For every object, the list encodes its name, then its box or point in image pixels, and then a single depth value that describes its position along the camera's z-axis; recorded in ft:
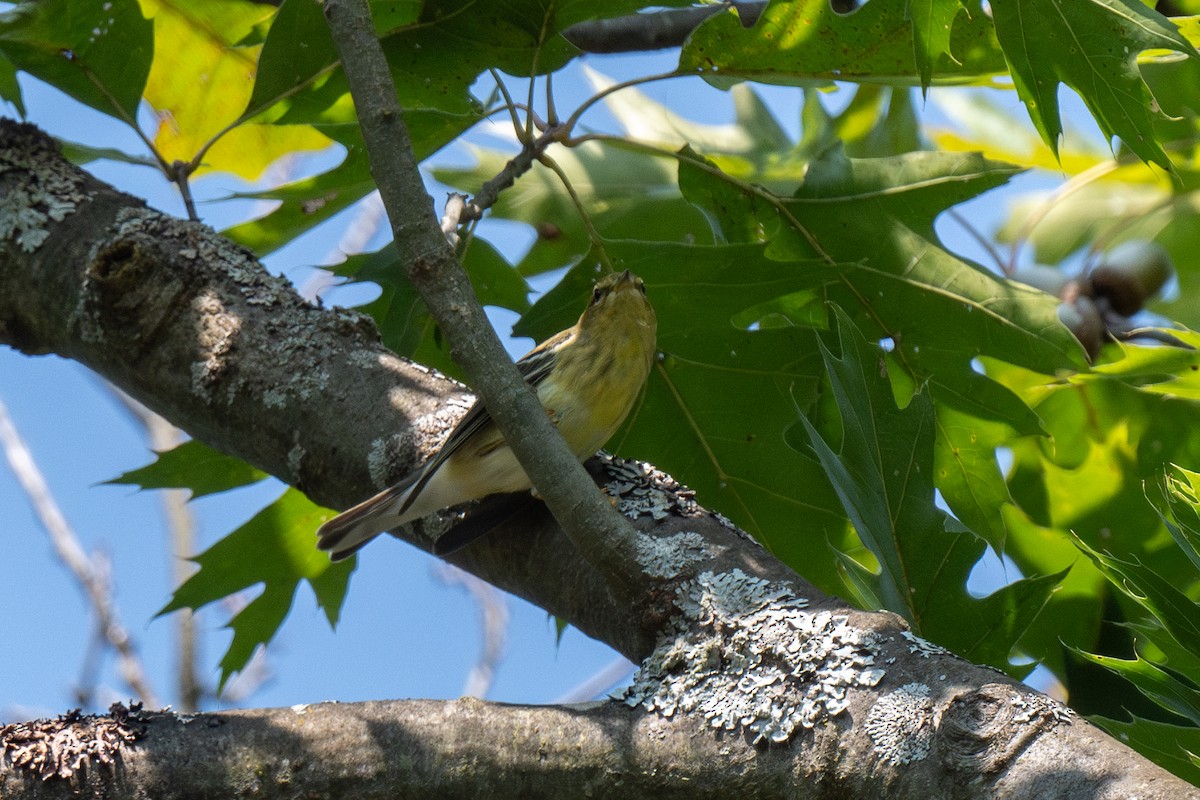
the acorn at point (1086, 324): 23.48
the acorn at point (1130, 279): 24.93
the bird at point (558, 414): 16.83
